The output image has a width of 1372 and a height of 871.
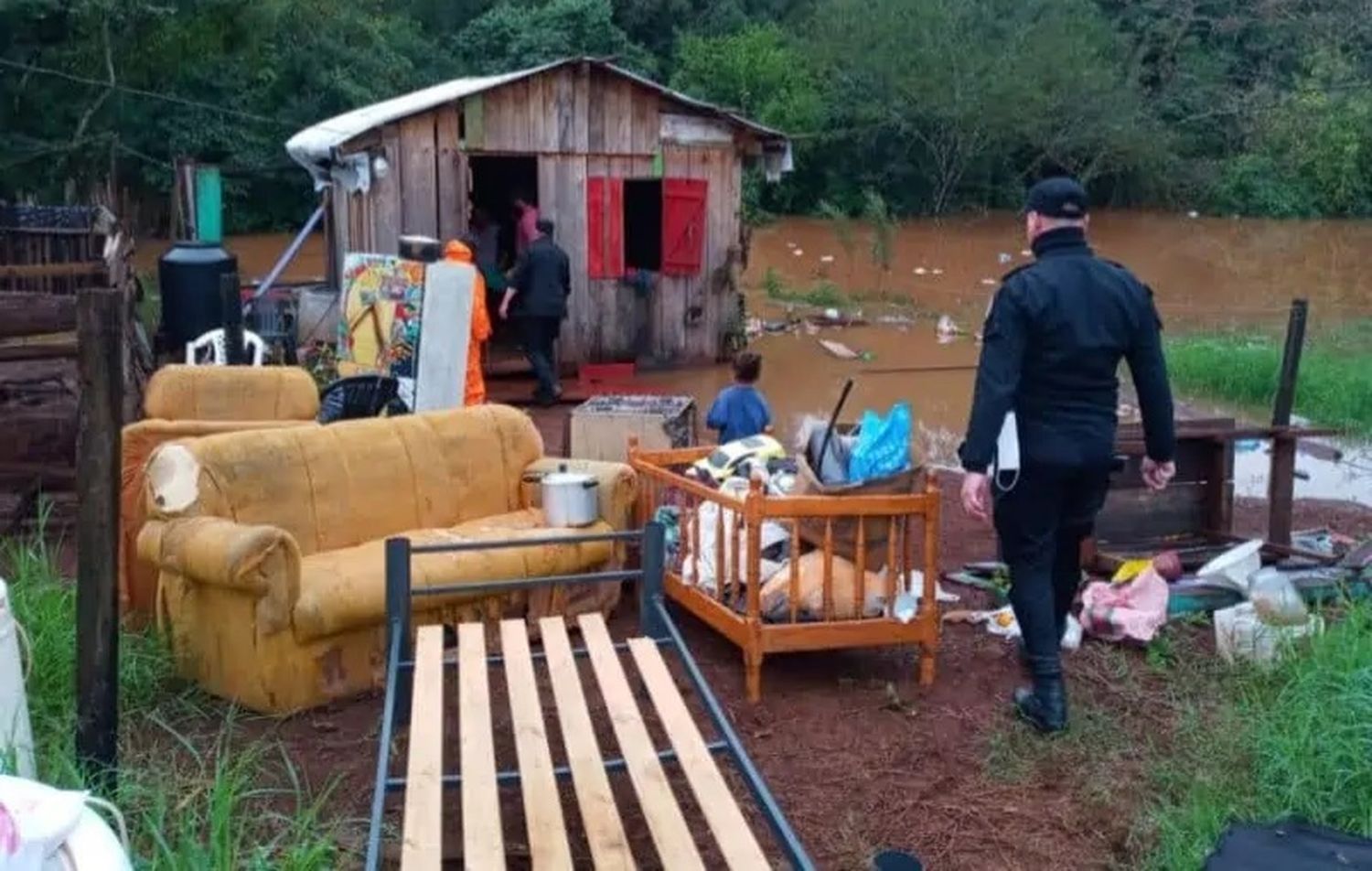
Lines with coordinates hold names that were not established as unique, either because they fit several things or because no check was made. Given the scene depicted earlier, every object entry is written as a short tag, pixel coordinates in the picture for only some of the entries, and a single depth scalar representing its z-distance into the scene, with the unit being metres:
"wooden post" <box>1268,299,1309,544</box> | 6.93
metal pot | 5.79
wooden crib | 5.07
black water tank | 10.66
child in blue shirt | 7.02
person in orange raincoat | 9.33
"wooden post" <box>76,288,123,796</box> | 3.77
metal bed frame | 3.50
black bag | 3.28
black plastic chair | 7.68
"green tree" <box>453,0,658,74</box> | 30.05
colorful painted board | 9.45
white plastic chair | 9.62
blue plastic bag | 5.40
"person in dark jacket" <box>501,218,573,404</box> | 11.73
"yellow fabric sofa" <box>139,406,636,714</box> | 4.97
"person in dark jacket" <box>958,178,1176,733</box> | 4.61
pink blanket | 5.72
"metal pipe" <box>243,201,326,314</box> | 13.90
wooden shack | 12.09
